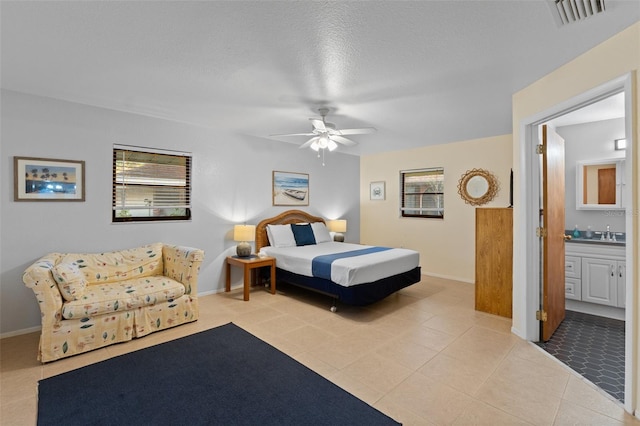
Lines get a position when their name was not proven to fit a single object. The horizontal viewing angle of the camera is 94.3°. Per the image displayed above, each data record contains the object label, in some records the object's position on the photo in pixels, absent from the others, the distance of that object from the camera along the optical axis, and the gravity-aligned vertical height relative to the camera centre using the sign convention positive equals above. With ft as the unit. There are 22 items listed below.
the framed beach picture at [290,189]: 17.50 +1.48
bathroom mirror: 12.48 +1.28
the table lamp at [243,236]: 14.75 -1.15
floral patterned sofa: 8.34 -2.62
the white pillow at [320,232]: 17.90 -1.19
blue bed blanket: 12.16 -2.12
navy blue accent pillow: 16.76 -1.25
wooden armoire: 11.37 -1.87
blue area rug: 6.14 -4.21
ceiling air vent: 5.37 +3.81
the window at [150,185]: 12.33 +1.25
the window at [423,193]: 18.49 +1.32
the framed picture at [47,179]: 10.07 +1.19
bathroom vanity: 11.19 -2.48
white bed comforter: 11.48 -2.10
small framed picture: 21.20 +1.64
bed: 11.53 -2.13
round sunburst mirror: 15.94 +1.48
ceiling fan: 11.37 +3.21
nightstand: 13.70 -2.46
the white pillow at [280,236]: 16.08 -1.27
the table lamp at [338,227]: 19.69 -0.93
